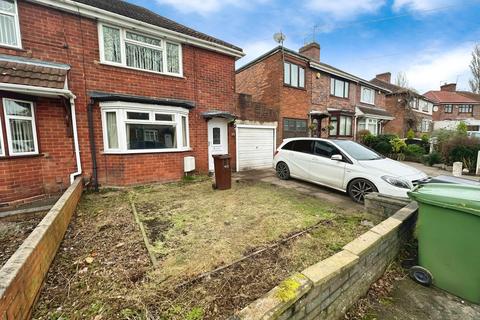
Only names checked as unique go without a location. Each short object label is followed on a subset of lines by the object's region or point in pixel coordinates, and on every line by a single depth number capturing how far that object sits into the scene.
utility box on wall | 7.85
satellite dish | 10.85
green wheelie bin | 2.28
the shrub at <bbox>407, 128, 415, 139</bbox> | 15.34
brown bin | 6.43
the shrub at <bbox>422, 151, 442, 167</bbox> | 10.94
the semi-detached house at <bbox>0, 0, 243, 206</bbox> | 5.28
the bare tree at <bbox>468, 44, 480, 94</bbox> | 32.91
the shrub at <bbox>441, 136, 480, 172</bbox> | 9.55
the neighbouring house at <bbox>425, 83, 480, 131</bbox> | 33.44
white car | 4.83
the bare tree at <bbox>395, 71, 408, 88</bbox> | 29.23
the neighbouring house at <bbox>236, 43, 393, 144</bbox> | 11.48
